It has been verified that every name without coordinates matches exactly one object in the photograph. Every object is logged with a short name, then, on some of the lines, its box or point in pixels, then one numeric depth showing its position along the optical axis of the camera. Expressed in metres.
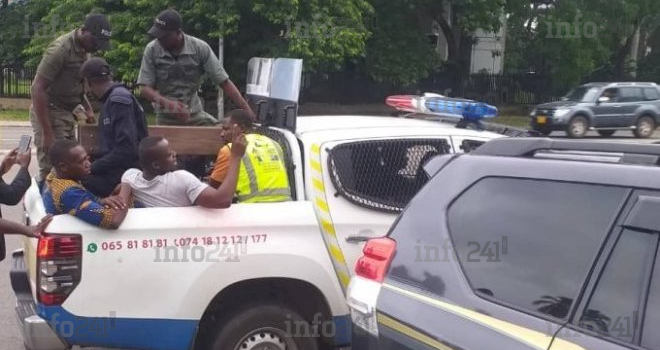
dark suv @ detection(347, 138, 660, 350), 2.26
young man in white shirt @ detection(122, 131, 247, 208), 4.20
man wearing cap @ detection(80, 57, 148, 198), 4.70
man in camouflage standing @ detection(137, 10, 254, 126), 5.86
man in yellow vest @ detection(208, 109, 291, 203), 4.48
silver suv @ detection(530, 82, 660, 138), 24.72
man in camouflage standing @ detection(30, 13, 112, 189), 5.67
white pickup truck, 3.81
